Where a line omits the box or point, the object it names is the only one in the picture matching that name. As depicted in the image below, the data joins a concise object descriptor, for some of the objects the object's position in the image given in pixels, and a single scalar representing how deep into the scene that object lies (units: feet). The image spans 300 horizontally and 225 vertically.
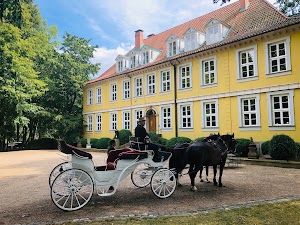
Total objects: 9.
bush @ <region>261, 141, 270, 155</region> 48.75
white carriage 19.42
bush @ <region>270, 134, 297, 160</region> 41.99
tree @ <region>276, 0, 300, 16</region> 44.21
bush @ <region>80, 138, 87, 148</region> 95.04
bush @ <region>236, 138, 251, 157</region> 50.21
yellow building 50.98
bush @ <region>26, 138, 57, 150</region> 103.96
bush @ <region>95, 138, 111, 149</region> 83.71
